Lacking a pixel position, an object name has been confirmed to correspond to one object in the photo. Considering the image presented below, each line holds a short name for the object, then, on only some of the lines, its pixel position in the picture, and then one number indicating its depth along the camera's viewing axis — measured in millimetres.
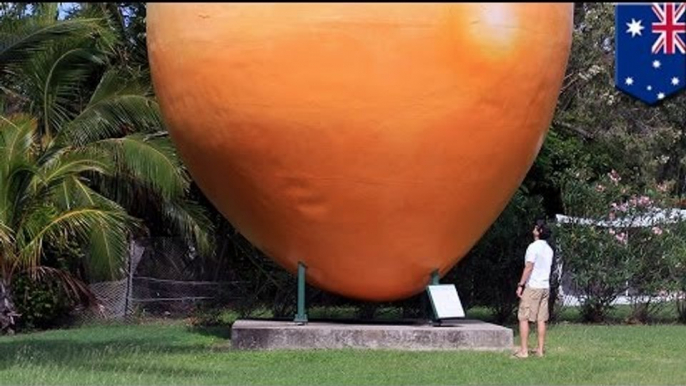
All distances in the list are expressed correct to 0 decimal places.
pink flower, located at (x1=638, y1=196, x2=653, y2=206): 18109
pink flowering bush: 18062
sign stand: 14031
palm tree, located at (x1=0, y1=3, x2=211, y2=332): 16125
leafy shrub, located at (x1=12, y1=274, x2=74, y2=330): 18094
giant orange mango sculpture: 12625
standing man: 13086
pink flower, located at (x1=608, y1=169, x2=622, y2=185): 18266
